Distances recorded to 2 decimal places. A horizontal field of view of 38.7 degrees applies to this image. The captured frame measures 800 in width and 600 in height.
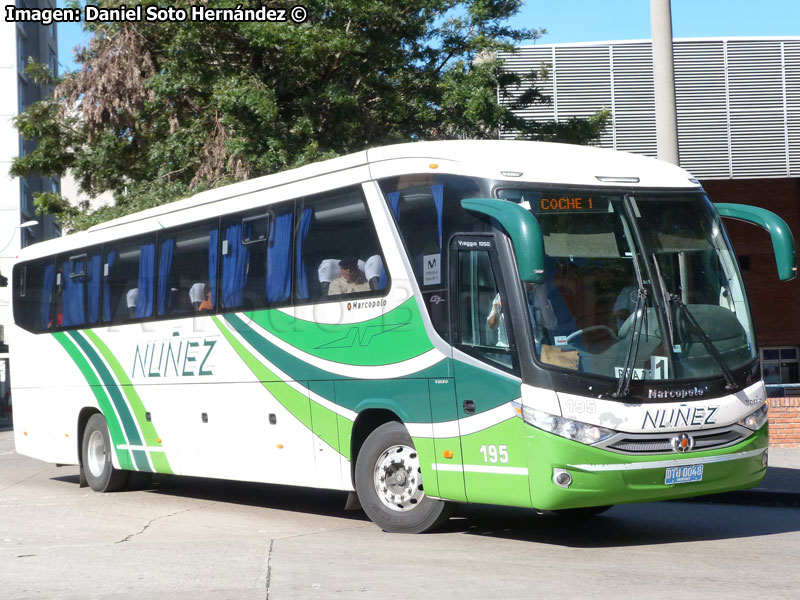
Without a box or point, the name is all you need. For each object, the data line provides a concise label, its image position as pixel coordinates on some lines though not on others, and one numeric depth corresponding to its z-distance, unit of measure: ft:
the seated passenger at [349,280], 33.73
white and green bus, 28.25
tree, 64.03
